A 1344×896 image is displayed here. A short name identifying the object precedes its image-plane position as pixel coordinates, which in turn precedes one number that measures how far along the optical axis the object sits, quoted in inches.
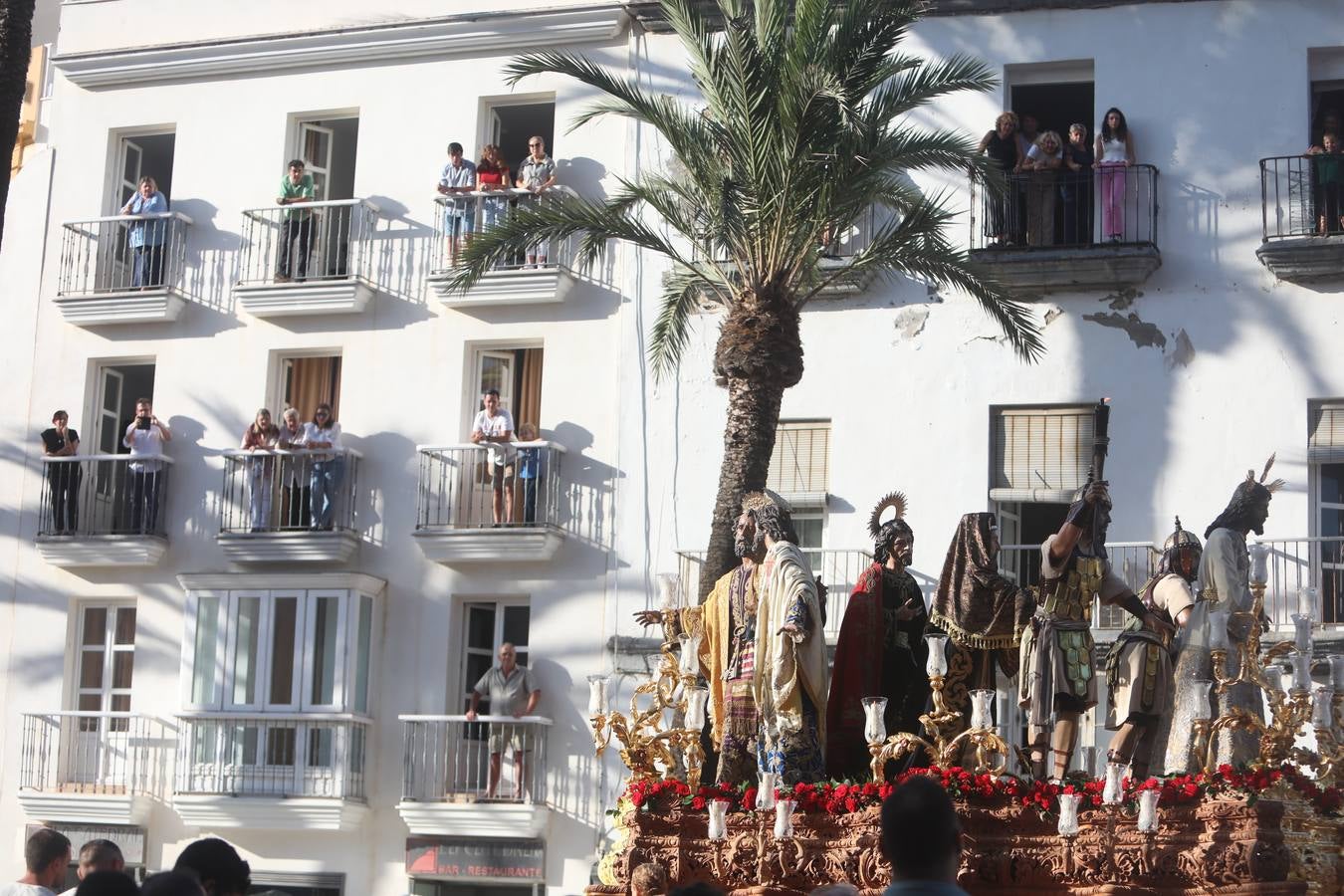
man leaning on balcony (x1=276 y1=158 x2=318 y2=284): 1082.7
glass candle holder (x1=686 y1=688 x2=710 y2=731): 537.0
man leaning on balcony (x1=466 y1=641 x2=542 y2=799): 997.2
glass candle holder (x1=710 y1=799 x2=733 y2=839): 506.0
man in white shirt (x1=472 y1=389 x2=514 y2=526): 1020.5
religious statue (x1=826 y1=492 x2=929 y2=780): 543.8
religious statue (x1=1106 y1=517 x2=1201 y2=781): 531.8
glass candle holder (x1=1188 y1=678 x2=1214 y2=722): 494.0
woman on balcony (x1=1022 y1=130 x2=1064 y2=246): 958.4
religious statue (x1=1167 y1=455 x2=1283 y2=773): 520.7
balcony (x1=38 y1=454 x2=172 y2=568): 1068.5
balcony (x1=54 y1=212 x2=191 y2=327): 1099.3
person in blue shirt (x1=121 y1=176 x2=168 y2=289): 1112.2
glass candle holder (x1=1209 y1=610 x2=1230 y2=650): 508.1
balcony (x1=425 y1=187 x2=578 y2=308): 1029.8
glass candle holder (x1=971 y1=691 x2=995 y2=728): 486.3
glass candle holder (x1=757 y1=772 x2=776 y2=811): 508.1
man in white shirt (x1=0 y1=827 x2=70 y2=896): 341.7
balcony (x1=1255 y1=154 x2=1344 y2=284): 916.0
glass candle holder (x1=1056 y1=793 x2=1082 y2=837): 471.2
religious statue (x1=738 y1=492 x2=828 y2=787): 523.2
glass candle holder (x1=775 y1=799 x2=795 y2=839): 496.4
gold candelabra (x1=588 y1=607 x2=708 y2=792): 542.9
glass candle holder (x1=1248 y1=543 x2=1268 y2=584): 502.6
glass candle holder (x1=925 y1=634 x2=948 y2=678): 491.8
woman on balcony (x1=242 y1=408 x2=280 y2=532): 1056.8
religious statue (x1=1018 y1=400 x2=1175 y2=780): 524.4
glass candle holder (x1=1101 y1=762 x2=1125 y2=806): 471.8
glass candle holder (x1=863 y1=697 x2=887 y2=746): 494.9
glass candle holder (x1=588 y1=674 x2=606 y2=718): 549.3
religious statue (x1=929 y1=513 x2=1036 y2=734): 539.2
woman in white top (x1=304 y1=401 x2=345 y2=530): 1042.7
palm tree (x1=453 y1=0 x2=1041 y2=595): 803.4
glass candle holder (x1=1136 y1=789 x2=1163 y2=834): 463.8
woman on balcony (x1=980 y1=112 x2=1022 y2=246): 960.9
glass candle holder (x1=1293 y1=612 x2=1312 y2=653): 498.0
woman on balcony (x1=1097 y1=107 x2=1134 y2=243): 950.4
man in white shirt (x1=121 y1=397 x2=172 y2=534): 1076.5
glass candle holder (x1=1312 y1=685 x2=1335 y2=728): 507.2
